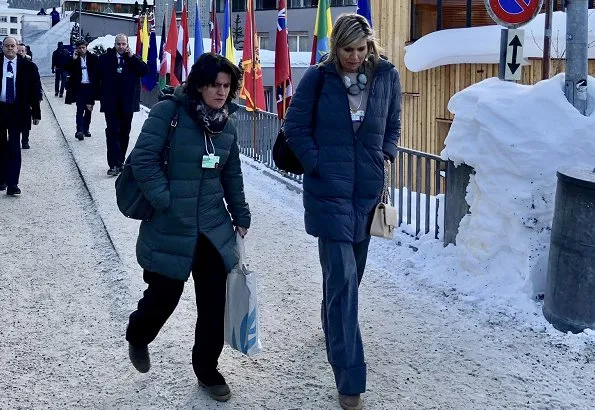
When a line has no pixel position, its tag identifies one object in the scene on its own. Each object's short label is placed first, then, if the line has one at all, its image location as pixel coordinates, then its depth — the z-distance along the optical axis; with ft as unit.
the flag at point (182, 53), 55.62
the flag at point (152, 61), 70.59
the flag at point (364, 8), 32.94
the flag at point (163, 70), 63.22
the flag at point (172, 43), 57.36
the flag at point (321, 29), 36.55
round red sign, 23.62
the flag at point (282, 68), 38.75
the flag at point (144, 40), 84.84
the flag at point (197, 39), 57.47
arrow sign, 23.99
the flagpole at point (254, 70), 41.84
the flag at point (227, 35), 50.90
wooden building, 50.24
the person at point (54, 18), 196.44
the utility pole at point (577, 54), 19.98
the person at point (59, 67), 94.53
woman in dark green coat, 13.15
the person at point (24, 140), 47.94
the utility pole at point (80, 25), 171.97
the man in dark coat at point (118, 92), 36.81
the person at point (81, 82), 53.62
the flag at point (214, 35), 55.88
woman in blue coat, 13.51
